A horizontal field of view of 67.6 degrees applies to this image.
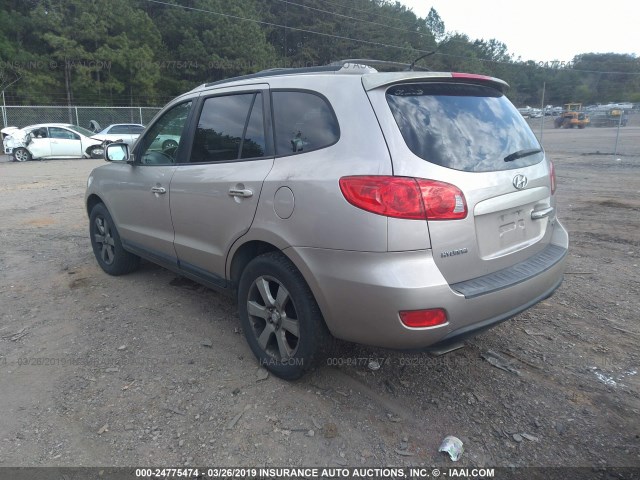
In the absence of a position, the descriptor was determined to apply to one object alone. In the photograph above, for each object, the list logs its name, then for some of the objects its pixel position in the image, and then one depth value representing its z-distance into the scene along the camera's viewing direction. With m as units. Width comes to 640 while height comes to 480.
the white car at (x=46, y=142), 19.72
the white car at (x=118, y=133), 20.80
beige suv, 2.38
